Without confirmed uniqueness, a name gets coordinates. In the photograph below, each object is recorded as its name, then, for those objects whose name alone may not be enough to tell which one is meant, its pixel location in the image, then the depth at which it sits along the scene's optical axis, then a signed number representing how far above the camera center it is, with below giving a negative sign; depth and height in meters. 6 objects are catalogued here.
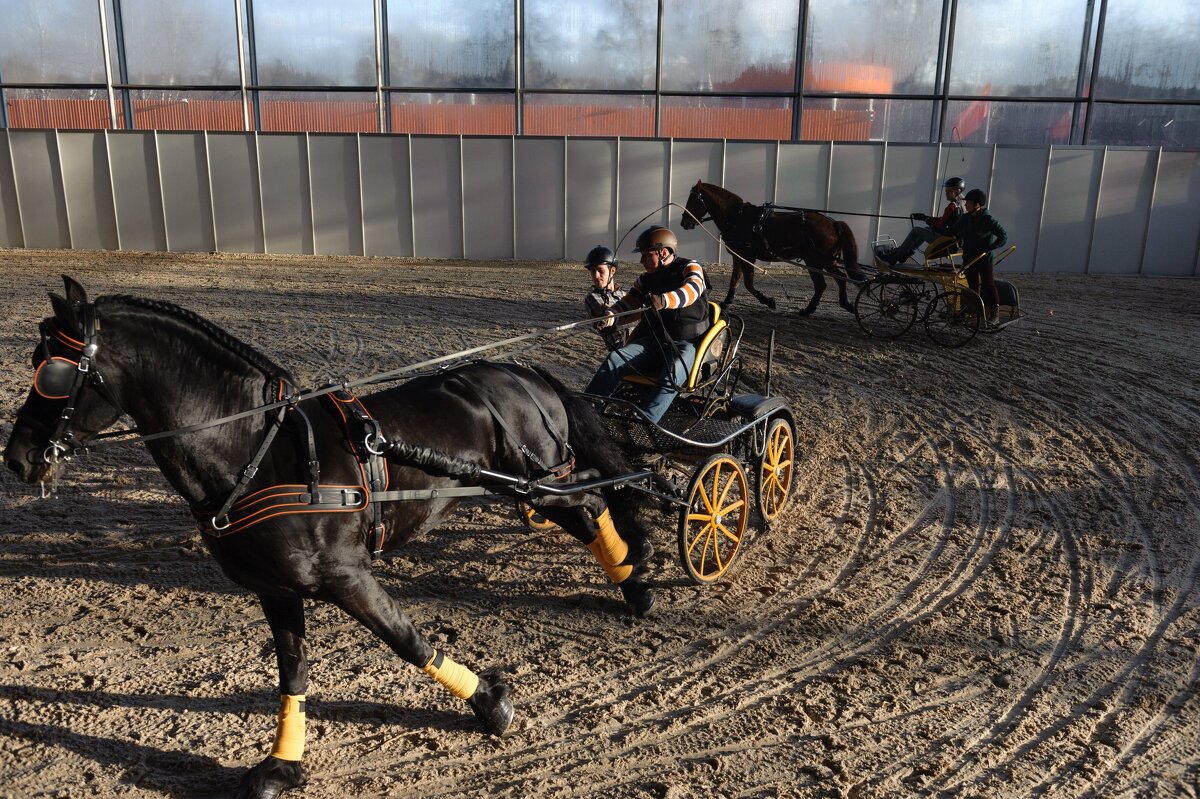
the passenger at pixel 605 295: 6.13 -1.12
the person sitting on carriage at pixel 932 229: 11.48 -1.10
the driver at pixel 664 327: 5.29 -1.15
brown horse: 12.37 -1.31
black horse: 2.74 -1.11
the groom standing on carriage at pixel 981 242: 10.42 -1.13
